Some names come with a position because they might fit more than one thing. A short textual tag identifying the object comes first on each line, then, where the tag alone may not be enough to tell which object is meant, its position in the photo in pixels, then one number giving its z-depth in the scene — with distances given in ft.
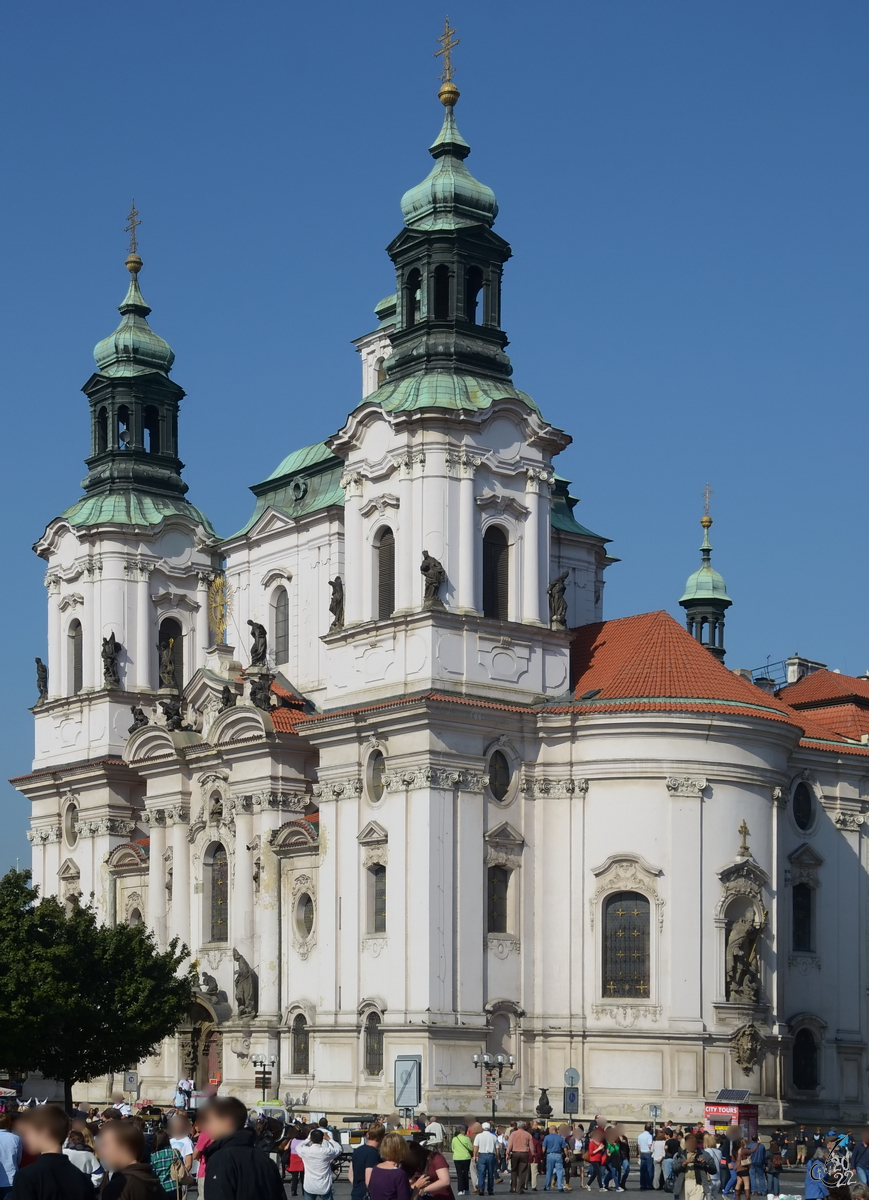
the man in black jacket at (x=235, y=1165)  36.73
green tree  168.04
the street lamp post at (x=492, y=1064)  166.71
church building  169.58
